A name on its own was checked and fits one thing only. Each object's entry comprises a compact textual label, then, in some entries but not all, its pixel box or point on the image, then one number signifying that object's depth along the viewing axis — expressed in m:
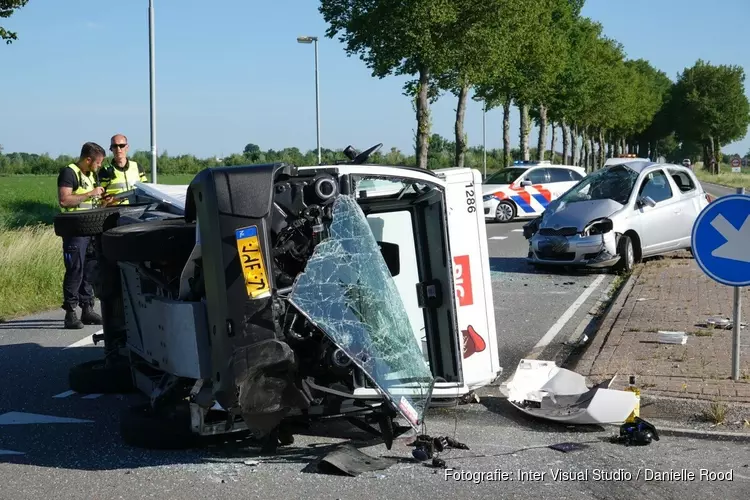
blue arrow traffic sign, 6.75
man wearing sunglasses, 9.97
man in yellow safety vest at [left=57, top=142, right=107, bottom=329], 10.01
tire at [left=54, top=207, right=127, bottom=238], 6.83
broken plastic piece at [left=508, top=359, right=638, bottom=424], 6.07
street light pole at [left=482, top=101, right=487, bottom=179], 51.76
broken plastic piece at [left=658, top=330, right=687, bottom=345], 8.37
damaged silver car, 14.24
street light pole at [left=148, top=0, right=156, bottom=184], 22.48
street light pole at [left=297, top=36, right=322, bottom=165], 36.00
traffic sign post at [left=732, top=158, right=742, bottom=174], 68.88
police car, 25.39
